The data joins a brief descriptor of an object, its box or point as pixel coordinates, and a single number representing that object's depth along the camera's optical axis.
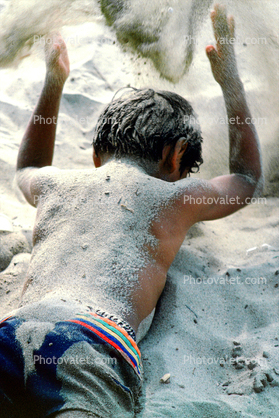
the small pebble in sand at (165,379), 2.86
